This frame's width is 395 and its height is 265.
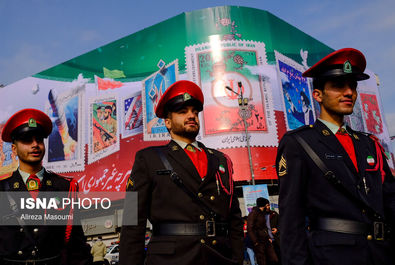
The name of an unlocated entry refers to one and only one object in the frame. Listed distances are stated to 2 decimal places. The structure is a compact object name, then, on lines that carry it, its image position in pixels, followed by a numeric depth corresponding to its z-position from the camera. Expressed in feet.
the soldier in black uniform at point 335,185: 8.08
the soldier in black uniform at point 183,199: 9.78
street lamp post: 67.10
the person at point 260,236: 29.73
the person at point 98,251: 45.41
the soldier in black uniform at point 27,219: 11.38
